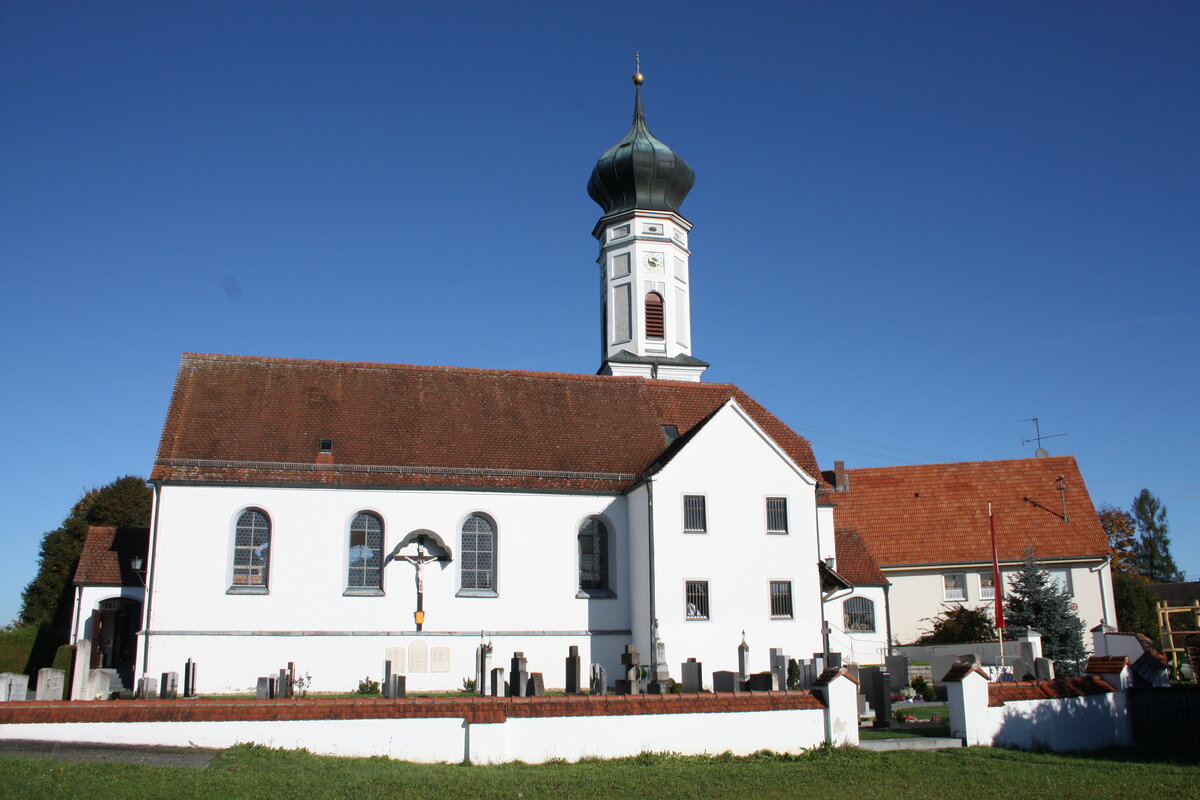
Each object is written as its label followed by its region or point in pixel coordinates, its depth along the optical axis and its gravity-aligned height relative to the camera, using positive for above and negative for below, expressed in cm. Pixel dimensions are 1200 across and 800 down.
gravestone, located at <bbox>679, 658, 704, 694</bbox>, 2034 -56
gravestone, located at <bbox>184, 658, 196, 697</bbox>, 2537 -57
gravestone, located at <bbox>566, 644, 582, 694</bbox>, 2309 -51
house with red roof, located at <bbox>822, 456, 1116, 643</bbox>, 4169 +453
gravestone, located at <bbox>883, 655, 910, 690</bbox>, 2681 -65
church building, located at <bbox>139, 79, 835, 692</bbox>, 2827 +317
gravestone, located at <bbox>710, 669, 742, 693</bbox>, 1936 -60
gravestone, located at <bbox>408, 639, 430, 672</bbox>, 2872 -14
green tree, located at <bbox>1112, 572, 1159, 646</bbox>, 4569 +143
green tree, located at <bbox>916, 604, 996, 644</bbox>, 3784 +60
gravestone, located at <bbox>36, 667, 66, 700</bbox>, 1781 -45
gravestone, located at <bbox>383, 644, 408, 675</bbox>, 2859 -14
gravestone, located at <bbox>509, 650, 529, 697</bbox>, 1991 -49
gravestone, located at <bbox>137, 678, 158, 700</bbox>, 2383 -74
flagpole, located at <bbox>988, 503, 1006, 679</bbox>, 2714 +113
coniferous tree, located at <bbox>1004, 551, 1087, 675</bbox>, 3256 +83
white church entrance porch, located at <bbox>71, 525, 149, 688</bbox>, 3031 +158
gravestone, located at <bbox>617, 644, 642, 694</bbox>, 2036 -64
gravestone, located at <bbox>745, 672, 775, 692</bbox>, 2011 -65
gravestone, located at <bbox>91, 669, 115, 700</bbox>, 2419 -66
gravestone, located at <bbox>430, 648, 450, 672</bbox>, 2891 -22
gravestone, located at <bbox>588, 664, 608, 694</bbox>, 2308 -67
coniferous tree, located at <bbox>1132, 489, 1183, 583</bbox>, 9019 +809
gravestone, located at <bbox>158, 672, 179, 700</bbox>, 2220 -64
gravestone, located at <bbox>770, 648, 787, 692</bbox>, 1955 -46
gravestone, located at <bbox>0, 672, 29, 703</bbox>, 1658 -46
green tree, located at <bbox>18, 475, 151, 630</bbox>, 4675 +531
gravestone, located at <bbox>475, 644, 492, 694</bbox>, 2414 -37
